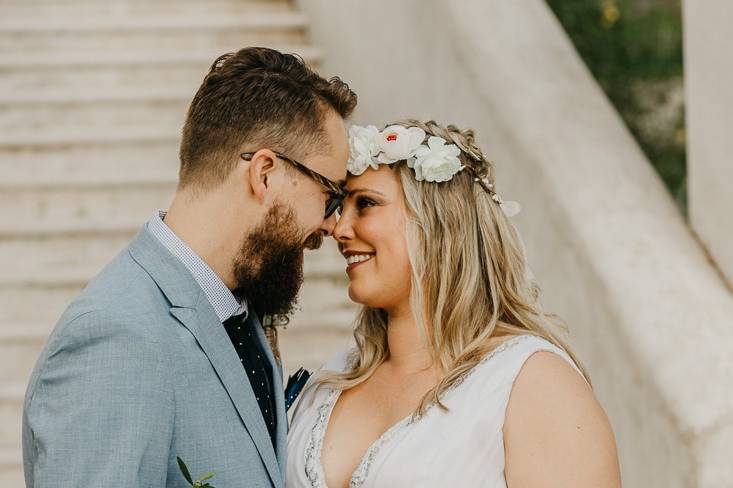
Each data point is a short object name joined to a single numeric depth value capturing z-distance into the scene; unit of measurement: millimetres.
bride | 2656
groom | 2152
